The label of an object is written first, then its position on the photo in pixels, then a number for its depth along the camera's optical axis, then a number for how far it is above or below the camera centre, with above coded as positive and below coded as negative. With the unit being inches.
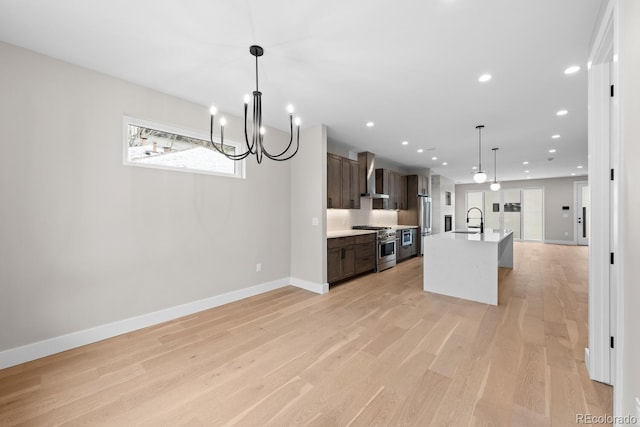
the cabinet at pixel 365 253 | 204.1 -31.9
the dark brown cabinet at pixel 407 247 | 266.1 -36.8
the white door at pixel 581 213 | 386.0 +2.6
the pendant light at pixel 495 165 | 239.1 +58.1
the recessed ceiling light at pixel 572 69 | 104.4 +59.5
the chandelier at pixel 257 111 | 91.0 +36.7
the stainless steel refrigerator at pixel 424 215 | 308.7 -1.2
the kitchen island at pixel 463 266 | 145.5 -31.0
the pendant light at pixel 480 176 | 199.9 +30.1
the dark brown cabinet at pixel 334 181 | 192.1 +24.8
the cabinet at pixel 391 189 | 267.1 +27.6
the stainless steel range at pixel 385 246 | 227.1 -29.3
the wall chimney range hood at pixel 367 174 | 232.7 +36.2
